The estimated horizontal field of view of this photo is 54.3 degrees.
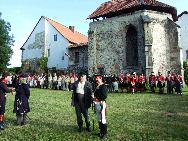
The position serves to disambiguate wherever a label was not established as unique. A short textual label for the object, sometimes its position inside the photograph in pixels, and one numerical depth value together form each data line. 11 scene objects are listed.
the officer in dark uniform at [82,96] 5.93
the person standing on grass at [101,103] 5.32
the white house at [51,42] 25.80
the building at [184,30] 27.96
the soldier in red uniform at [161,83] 14.27
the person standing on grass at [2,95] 6.16
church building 18.40
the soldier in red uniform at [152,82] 14.59
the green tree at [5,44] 28.33
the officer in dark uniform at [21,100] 6.40
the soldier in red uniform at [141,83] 14.77
